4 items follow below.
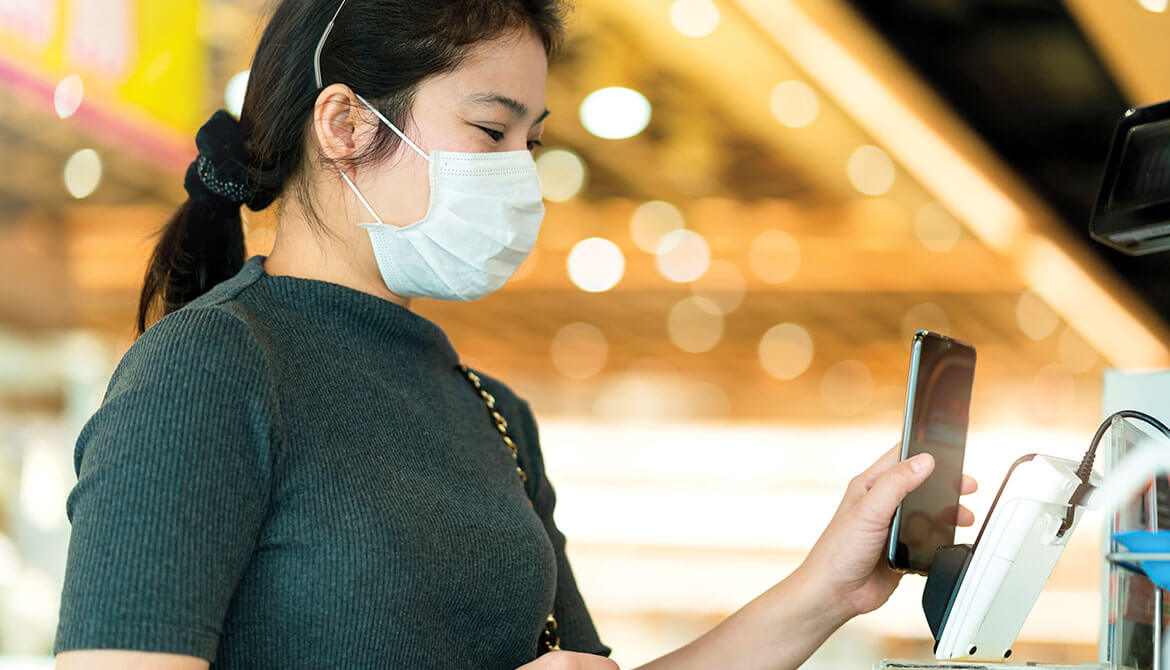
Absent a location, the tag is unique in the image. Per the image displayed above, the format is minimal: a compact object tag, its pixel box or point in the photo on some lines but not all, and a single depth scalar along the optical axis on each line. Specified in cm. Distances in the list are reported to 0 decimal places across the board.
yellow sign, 337
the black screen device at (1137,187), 174
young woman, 168
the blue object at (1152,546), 164
